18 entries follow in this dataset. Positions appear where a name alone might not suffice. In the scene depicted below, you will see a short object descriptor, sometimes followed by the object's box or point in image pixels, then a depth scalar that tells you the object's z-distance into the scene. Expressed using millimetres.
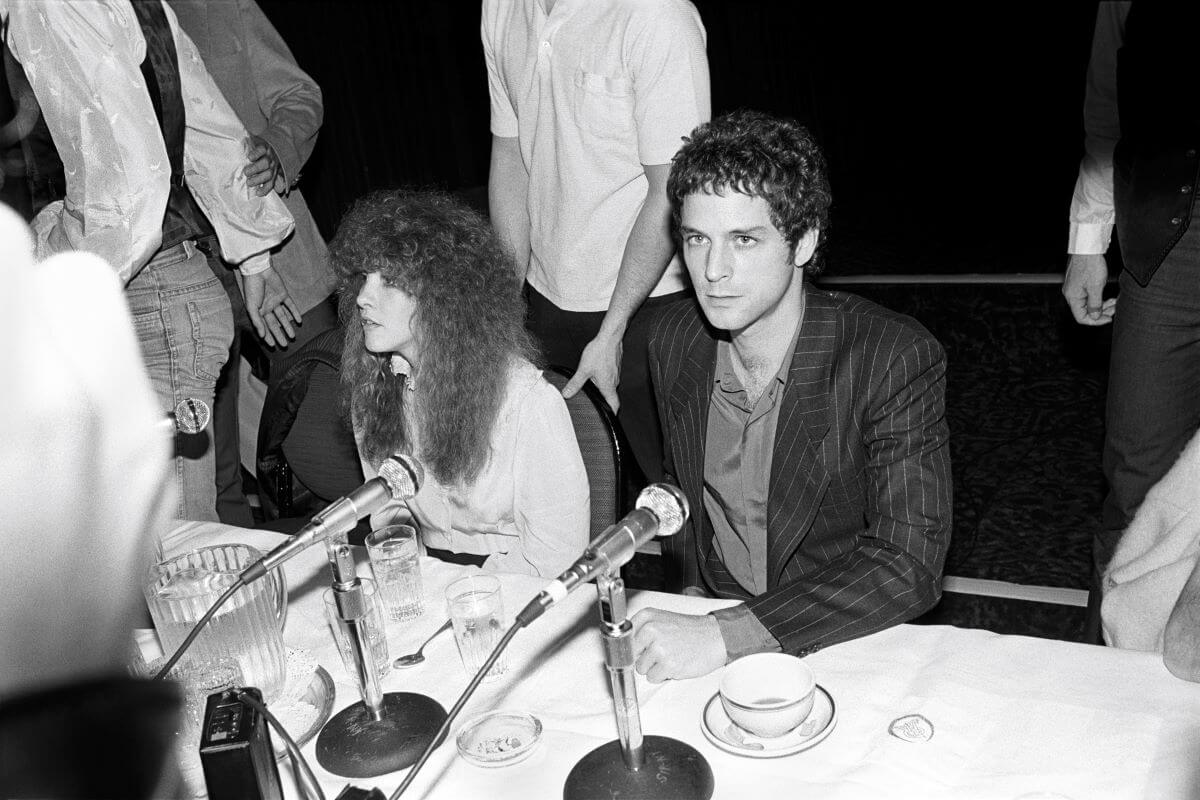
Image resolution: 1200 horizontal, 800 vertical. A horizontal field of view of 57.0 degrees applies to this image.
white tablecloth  1222
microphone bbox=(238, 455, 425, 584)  1223
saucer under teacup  1287
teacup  1271
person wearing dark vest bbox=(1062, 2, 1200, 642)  2252
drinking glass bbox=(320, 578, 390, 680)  1541
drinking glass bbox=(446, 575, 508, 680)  1547
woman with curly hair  2061
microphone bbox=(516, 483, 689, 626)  1077
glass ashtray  1342
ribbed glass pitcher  1453
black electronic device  1138
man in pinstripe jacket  1632
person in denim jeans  2205
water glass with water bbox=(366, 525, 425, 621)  1695
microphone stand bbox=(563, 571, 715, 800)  1160
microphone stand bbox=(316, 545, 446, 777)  1312
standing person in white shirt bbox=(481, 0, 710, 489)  2461
